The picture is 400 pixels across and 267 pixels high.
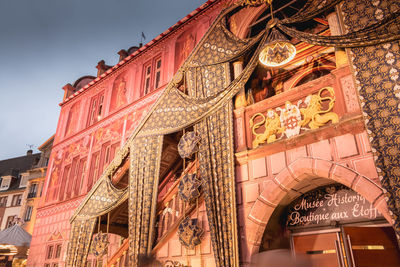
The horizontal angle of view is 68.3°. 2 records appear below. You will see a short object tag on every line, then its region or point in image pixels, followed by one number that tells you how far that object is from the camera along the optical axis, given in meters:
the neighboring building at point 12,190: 26.39
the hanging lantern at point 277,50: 5.64
